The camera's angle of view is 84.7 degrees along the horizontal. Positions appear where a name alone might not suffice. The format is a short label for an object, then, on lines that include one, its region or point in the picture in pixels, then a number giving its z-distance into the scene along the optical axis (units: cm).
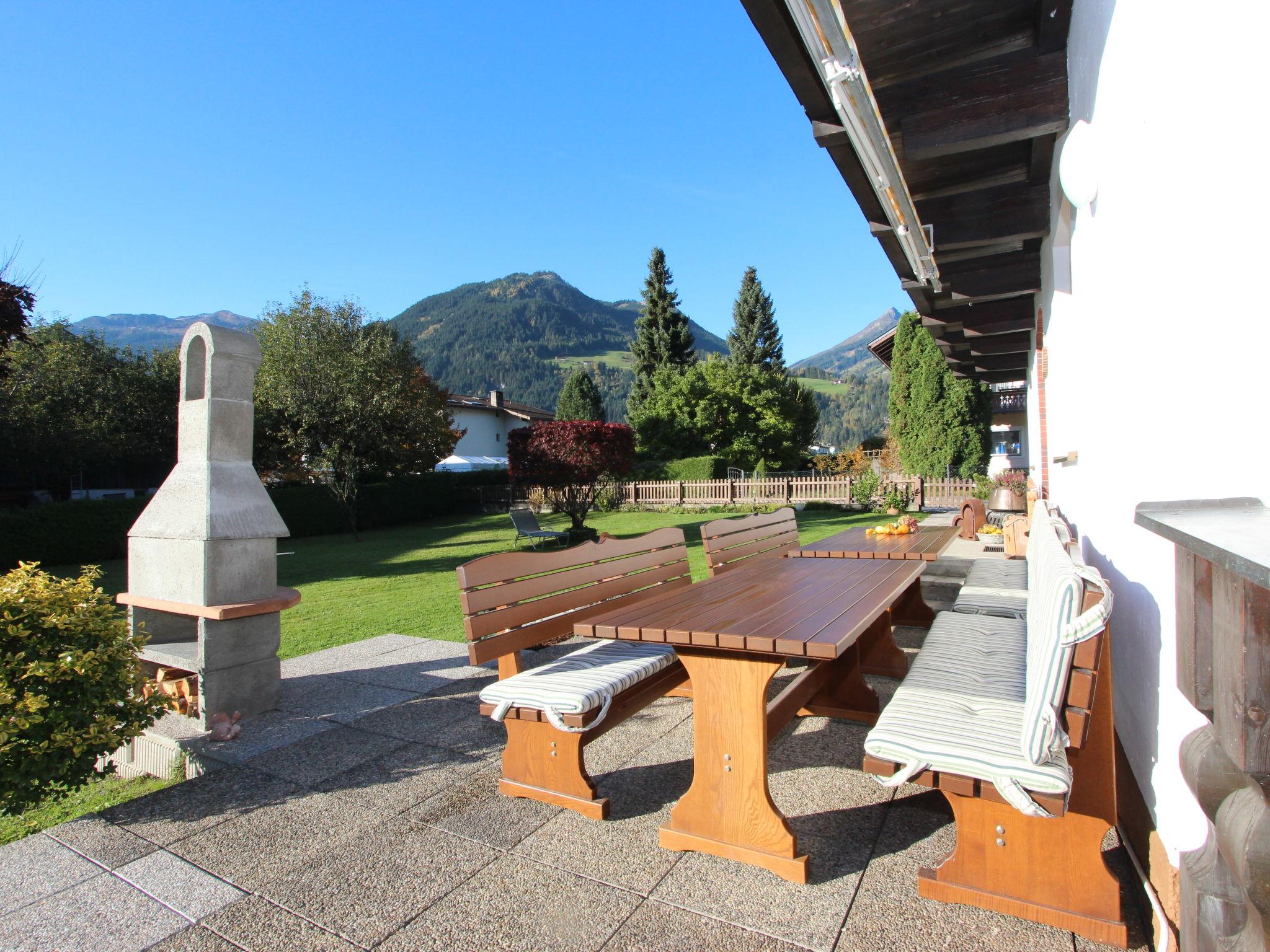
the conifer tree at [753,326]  4328
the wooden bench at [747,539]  455
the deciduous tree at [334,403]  2017
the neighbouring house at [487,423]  4044
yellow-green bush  256
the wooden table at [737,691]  218
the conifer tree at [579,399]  4644
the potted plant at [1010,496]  895
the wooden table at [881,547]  446
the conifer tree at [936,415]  2138
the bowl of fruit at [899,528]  545
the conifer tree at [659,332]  4112
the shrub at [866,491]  1980
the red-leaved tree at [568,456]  1508
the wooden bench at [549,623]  260
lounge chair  1403
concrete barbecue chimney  344
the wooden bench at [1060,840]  180
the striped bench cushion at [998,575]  445
